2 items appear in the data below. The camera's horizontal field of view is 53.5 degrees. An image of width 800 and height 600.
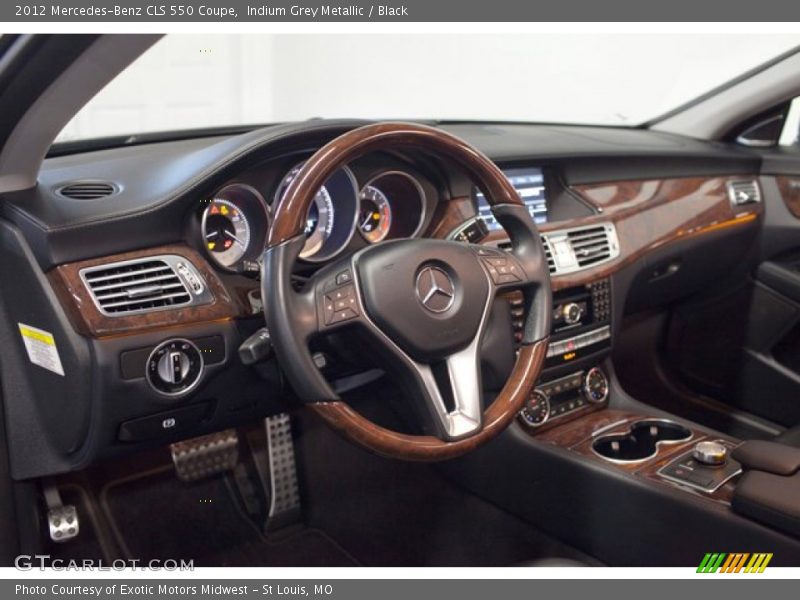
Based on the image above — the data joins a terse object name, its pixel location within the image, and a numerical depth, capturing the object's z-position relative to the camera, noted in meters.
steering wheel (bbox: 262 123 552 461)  1.12
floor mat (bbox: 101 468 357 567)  1.81
